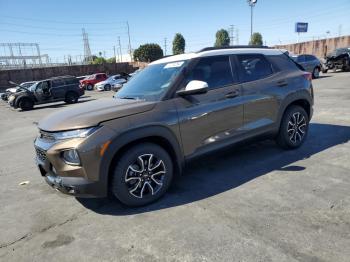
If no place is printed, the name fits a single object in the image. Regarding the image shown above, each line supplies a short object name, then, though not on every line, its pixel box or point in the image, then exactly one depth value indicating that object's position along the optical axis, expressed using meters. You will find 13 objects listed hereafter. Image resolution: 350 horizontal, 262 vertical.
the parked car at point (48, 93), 19.16
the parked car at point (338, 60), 23.28
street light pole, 34.17
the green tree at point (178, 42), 88.40
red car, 35.41
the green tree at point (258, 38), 85.56
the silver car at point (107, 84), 31.36
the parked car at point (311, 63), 20.80
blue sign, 57.28
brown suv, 3.48
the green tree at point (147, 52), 67.38
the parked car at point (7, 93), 24.82
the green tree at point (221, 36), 97.89
